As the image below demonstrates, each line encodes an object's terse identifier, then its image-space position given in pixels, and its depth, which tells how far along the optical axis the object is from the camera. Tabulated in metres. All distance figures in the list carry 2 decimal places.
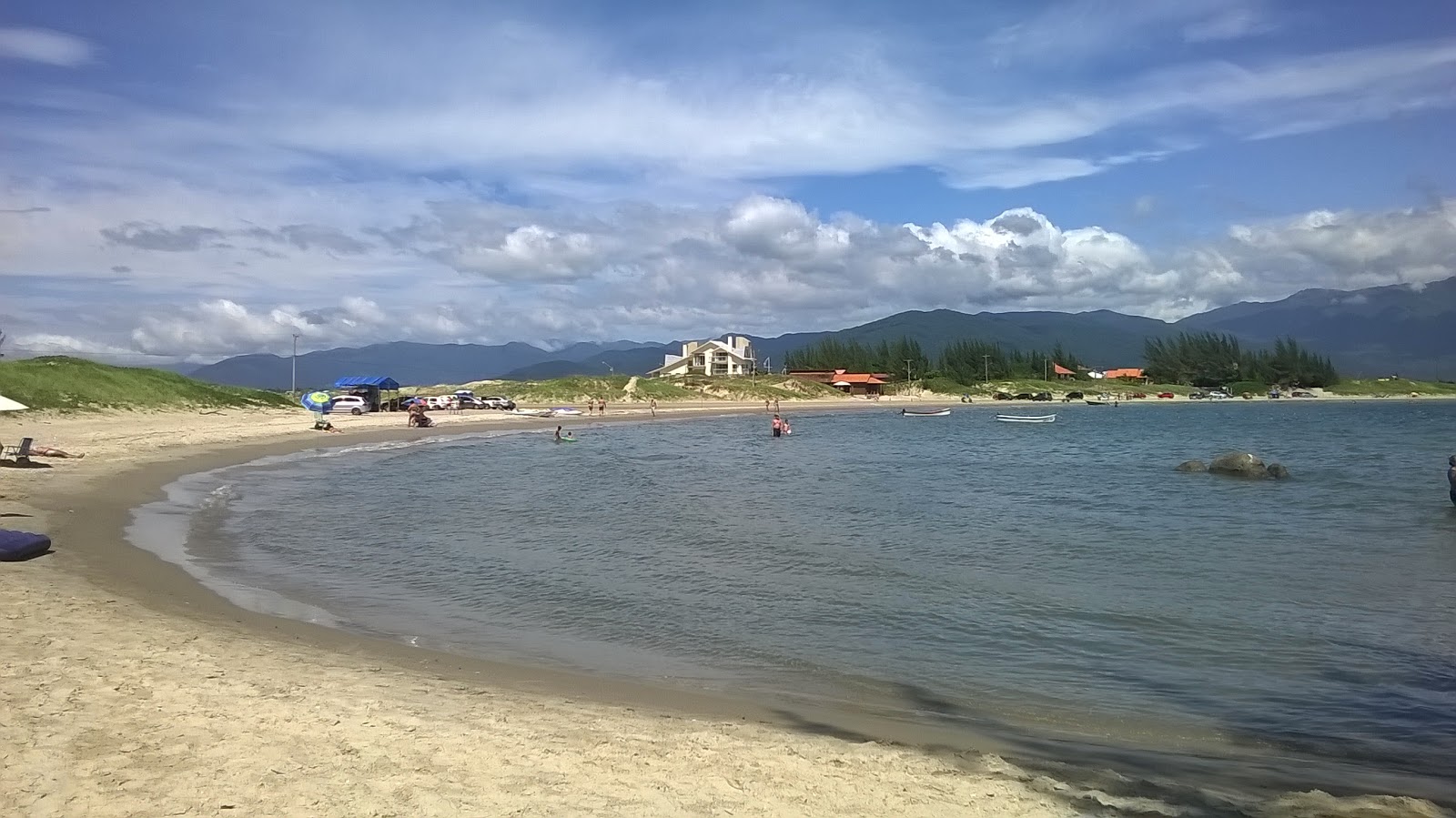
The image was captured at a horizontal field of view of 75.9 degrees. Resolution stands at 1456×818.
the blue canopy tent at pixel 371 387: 74.56
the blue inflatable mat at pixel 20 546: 13.48
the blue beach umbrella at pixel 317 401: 66.25
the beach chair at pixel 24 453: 24.81
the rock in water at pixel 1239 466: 33.47
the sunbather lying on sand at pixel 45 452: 27.09
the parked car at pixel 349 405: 70.88
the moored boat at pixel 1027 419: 82.11
